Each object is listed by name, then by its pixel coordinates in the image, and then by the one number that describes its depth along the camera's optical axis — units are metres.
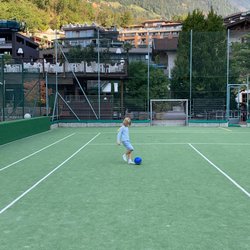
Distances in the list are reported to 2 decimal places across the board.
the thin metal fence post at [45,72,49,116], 19.15
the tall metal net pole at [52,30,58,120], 20.37
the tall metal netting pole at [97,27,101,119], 21.01
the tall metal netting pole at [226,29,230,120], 20.83
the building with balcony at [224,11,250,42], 37.04
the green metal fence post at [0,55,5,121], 12.91
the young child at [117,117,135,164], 7.89
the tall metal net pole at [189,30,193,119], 21.35
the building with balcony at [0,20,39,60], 49.00
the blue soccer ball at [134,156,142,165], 7.82
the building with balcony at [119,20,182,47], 89.36
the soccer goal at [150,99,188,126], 21.59
